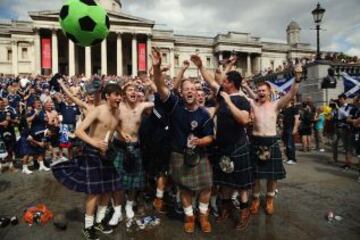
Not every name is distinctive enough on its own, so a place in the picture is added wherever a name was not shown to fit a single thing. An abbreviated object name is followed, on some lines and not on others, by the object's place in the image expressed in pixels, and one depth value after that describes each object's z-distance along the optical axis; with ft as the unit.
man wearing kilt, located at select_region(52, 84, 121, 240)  12.90
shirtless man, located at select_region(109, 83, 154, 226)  14.62
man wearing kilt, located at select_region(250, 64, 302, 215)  15.56
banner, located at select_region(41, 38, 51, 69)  141.18
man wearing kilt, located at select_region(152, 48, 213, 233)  13.46
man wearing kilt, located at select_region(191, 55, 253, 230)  14.06
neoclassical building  143.84
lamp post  46.88
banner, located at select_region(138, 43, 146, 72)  152.35
